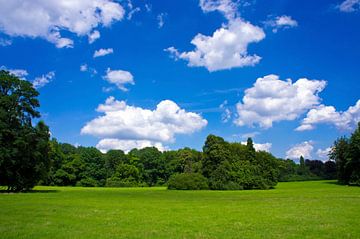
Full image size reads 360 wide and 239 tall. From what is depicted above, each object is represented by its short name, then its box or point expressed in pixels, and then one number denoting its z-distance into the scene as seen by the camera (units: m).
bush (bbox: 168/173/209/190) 81.68
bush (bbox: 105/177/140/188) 113.19
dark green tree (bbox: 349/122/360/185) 89.06
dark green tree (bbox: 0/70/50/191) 53.88
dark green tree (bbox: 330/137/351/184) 94.56
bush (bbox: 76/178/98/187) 115.81
